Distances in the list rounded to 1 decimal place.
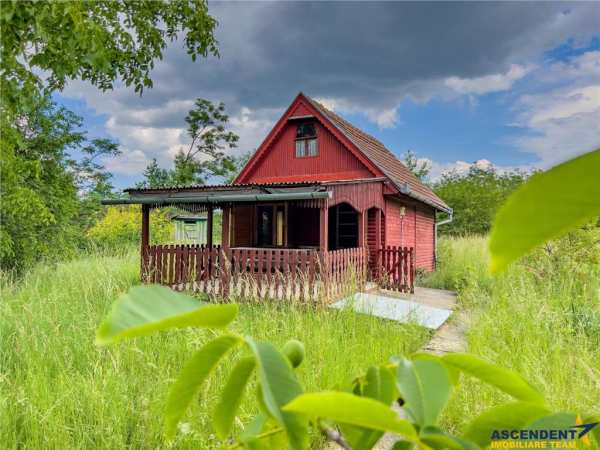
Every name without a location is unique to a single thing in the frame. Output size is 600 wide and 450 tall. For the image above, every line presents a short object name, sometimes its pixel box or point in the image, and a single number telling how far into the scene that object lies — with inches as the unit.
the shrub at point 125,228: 744.3
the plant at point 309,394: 11.4
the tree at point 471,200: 1047.6
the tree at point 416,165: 1357.0
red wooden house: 314.8
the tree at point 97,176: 843.3
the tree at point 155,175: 1373.0
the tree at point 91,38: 140.4
